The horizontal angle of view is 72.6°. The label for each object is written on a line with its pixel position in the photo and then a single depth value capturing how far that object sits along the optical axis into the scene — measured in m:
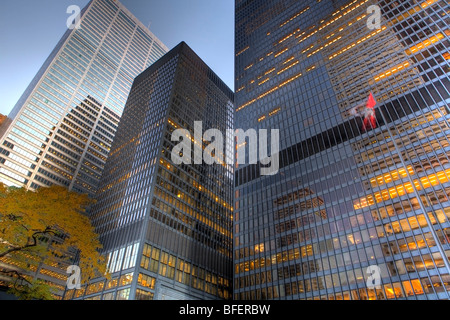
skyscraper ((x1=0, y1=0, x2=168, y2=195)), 125.06
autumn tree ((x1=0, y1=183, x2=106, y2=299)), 21.00
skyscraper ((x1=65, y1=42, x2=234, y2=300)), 68.25
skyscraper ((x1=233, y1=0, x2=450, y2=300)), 51.94
